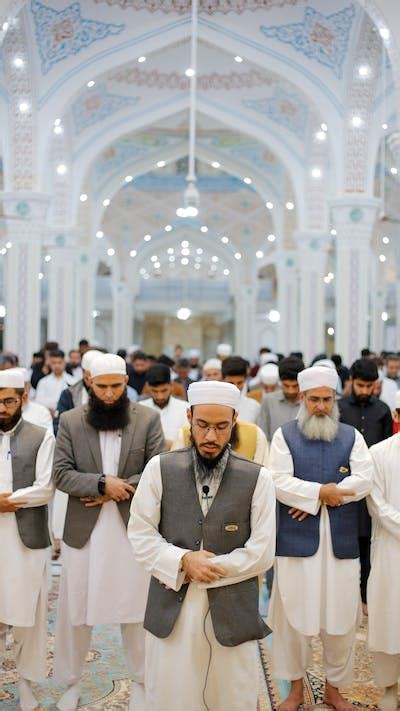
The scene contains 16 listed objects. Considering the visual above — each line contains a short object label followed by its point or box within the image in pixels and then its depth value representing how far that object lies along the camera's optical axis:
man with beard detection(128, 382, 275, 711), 2.23
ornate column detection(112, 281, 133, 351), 21.56
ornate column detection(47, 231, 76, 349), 13.12
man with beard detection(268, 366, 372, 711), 2.94
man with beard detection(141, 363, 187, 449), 4.08
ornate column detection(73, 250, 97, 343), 14.94
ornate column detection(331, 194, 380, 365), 9.91
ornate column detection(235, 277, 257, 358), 21.66
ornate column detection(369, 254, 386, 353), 19.09
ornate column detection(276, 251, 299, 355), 15.12
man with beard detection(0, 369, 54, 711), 2.93
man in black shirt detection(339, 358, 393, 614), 3.82
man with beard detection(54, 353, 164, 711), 2.93
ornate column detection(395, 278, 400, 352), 16.61
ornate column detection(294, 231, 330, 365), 12.86
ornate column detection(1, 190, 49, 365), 10.12
